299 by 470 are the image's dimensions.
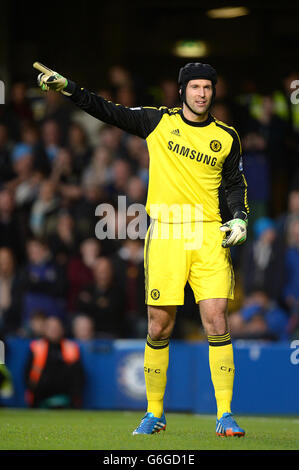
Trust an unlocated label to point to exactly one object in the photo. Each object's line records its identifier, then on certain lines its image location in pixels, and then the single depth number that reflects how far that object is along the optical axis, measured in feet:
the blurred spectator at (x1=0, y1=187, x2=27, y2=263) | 45.24
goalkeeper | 22.33
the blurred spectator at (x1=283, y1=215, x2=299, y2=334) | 40.98
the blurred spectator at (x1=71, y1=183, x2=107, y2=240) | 44.52
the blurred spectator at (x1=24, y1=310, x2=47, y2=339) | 40.14
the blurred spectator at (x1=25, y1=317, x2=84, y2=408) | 37.99
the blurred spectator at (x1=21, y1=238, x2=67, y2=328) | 42.01
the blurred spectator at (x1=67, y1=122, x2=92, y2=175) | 47.42
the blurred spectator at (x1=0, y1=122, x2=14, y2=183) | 47.85
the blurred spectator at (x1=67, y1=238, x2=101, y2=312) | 42.94
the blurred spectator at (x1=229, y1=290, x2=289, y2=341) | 38.93
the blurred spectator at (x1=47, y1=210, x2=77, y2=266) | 44.21
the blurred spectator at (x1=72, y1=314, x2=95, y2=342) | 40.50
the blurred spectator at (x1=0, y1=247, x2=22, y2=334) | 42.06
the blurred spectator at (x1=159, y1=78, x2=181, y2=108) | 47.96
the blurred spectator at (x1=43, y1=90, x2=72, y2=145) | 48.83
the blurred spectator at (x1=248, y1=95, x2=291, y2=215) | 45.55
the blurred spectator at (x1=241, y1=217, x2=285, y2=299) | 41.19
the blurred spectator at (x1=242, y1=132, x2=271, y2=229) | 45.24
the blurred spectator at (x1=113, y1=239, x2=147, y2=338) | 41.27
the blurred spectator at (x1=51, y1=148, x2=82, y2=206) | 46.93
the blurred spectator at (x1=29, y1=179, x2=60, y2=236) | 45.80
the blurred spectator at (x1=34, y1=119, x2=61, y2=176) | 47.50
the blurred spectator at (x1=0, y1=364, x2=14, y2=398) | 38.73
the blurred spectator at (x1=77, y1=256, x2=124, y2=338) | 41.32
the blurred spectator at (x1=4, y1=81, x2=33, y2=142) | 50.26
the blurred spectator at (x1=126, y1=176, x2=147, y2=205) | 43.24
